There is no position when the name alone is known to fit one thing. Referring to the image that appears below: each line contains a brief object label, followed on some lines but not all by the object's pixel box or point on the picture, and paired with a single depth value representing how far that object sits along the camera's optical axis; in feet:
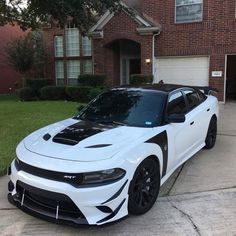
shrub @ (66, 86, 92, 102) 40.92
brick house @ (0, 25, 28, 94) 64.45
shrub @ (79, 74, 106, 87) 43.01
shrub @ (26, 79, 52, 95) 48.62
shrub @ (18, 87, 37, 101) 47.68
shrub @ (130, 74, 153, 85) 39.92
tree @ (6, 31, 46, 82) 52.24
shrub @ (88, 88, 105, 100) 35.28
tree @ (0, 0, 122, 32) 25.65
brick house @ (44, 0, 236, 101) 38.97
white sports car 9.63
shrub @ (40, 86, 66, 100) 44.93
